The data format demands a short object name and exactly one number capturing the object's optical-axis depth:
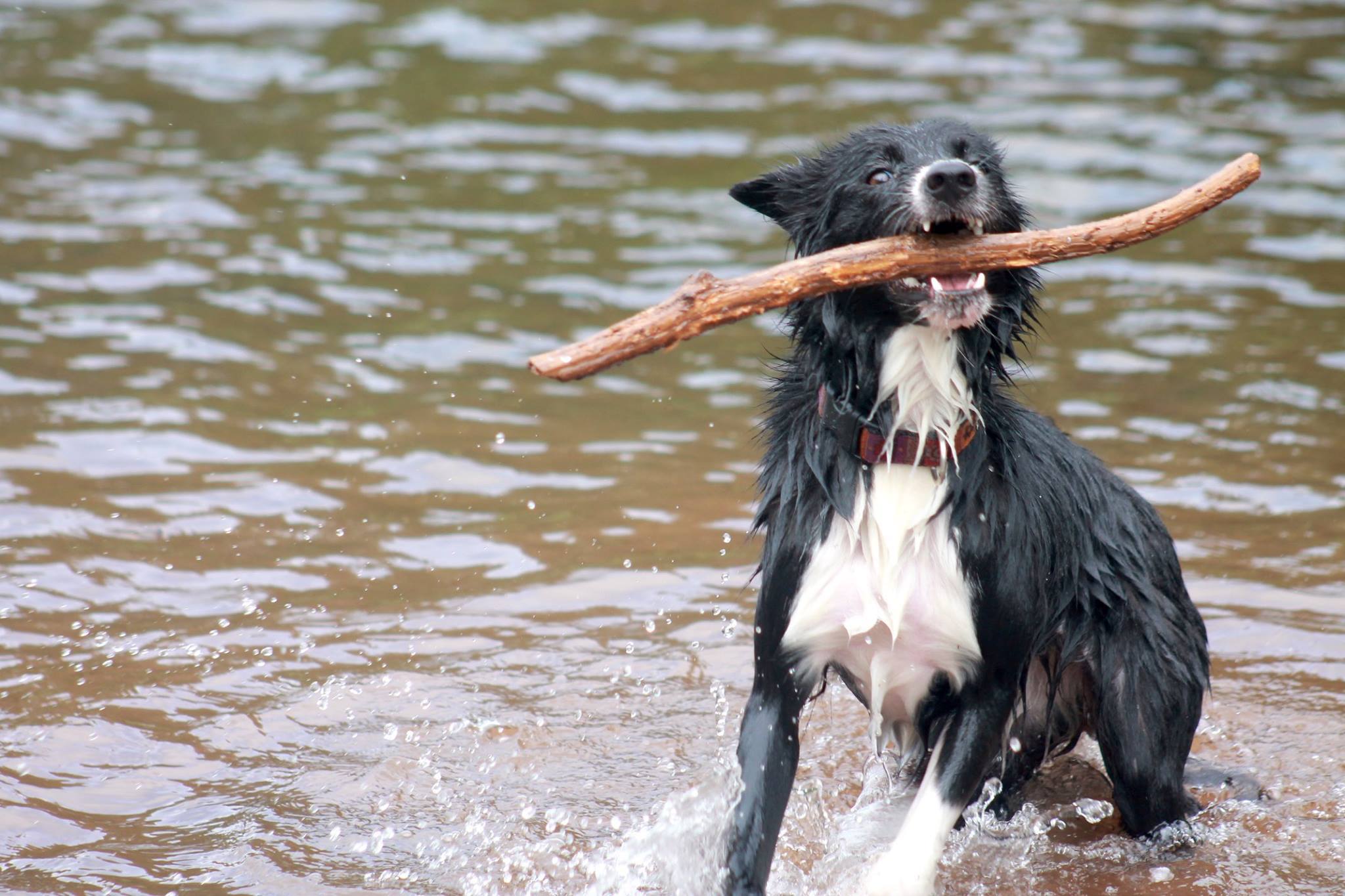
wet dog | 7.66
